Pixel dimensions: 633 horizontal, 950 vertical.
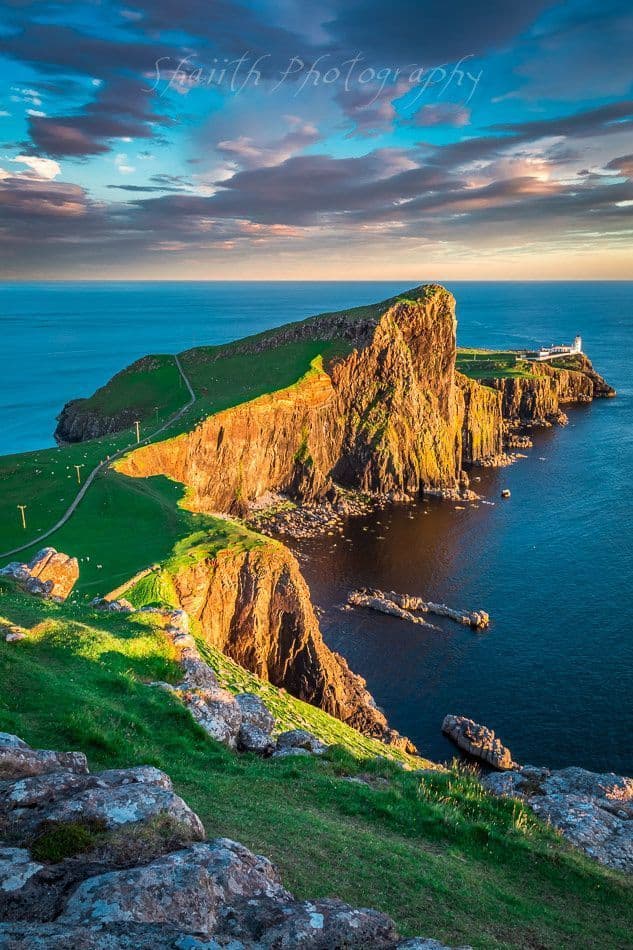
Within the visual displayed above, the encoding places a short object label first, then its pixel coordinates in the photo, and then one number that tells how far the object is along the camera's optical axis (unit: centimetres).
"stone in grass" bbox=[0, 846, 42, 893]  976
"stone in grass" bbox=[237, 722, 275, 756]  2480
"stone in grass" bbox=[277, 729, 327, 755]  2555
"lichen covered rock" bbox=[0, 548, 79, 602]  3526
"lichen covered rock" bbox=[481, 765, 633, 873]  2252
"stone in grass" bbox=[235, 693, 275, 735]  2816
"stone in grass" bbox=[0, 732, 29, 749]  1427
